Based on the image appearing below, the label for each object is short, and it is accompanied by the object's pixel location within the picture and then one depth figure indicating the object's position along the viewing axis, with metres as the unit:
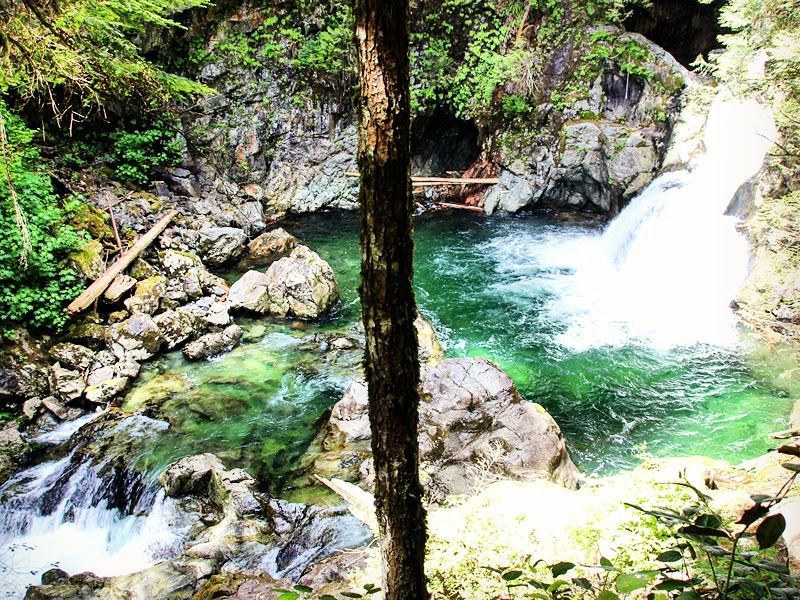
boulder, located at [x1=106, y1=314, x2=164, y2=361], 7.44
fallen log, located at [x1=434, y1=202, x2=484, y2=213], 14.02
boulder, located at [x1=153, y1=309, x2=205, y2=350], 7.93
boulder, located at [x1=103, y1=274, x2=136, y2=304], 7.98
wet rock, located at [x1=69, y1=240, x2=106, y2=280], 7.93
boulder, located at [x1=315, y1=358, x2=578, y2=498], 4.91
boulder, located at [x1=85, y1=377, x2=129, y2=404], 6.68
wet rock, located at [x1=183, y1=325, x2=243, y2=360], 7.73
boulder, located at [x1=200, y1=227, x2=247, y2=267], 10.39
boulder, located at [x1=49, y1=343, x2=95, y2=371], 6.97
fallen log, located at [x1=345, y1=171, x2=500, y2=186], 13.77
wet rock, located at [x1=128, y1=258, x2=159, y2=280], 8.68
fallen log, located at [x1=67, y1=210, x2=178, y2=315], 7.62
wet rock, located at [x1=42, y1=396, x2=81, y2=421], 6.41
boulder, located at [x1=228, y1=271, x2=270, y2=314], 8.93
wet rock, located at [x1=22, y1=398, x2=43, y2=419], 6.31
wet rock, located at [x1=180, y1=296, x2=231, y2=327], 8.44
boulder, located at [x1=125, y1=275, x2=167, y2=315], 8.07
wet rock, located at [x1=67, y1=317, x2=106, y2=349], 7.36
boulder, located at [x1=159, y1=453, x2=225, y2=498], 5.24
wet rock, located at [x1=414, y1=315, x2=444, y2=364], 7.36
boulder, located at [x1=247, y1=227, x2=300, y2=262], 11.14
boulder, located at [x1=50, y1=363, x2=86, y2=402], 6.63
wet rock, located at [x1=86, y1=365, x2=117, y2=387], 6.91
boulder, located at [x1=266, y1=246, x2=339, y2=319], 8.87
